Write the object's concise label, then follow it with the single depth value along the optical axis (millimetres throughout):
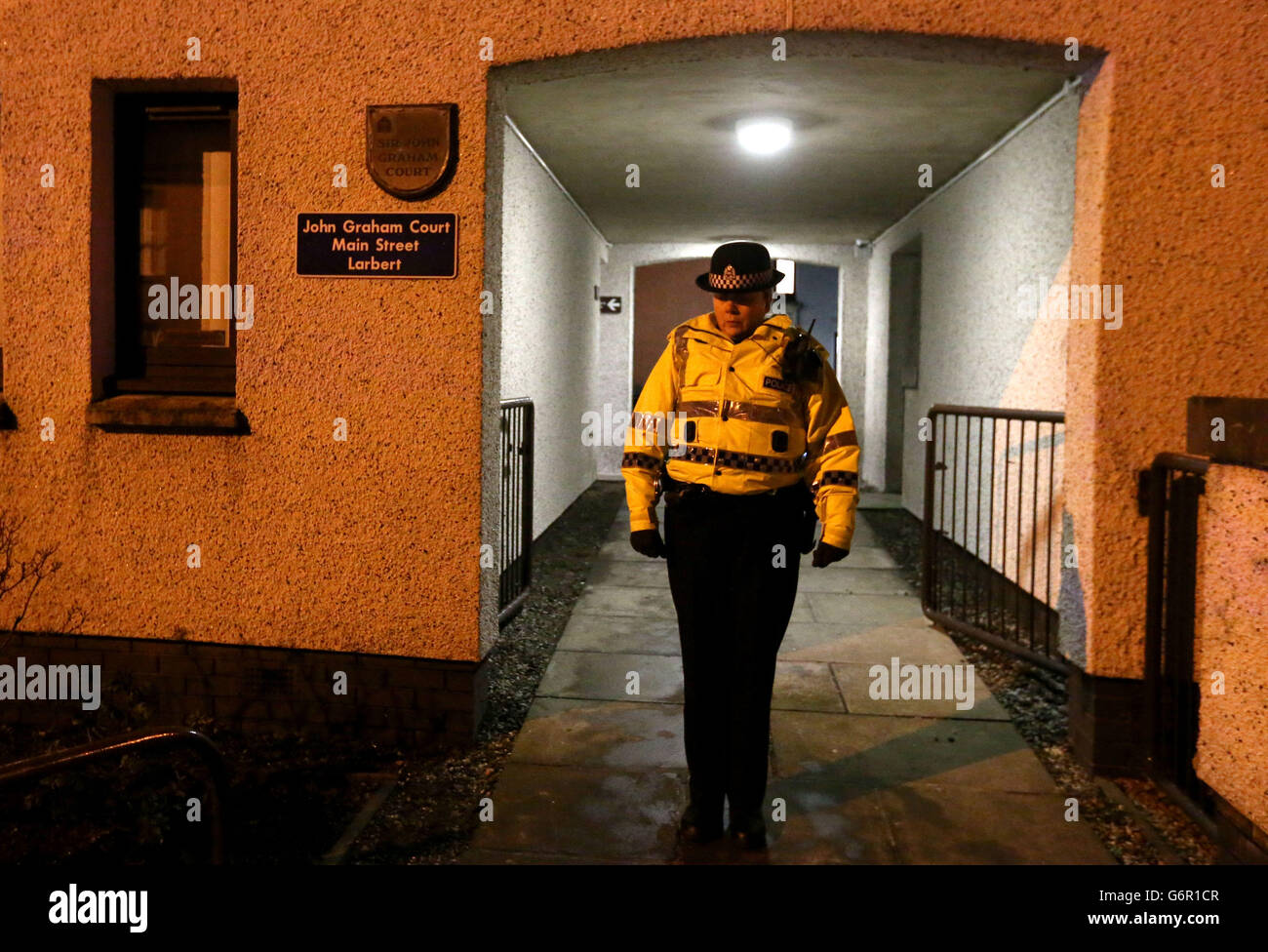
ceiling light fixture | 6930
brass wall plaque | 4129
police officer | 3346
